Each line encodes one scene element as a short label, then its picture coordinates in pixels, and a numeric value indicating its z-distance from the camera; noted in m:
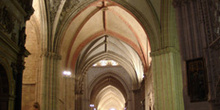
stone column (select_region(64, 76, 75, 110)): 19.26
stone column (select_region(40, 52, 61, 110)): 13.76
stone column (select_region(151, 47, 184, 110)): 13.13
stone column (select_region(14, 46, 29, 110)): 8.10
